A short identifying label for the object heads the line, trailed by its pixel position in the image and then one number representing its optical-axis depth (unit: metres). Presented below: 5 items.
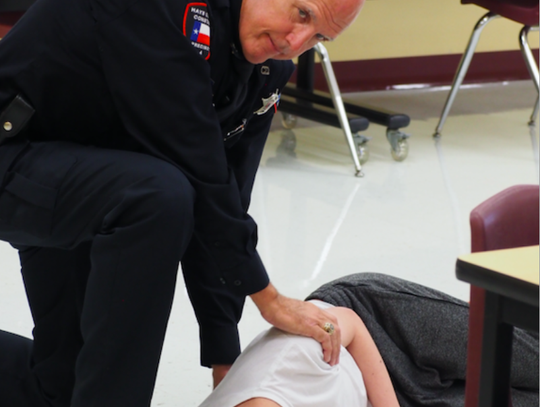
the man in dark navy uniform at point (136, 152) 2.85
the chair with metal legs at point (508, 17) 6.65
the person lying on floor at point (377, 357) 3.02
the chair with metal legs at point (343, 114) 6.37
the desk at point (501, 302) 2.34
